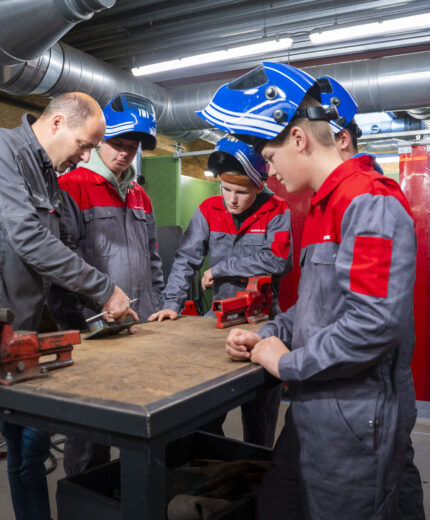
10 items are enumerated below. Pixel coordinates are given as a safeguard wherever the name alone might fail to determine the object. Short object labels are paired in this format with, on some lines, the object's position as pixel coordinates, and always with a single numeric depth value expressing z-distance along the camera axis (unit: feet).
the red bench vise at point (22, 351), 3.49
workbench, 2.96
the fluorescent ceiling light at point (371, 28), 10.84
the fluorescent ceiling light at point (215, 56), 12.51
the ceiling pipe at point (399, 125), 20.68
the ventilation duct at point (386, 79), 13.92
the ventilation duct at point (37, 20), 8.68
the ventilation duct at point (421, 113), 17.38
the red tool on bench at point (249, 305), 6.02
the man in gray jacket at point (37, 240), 5.01
